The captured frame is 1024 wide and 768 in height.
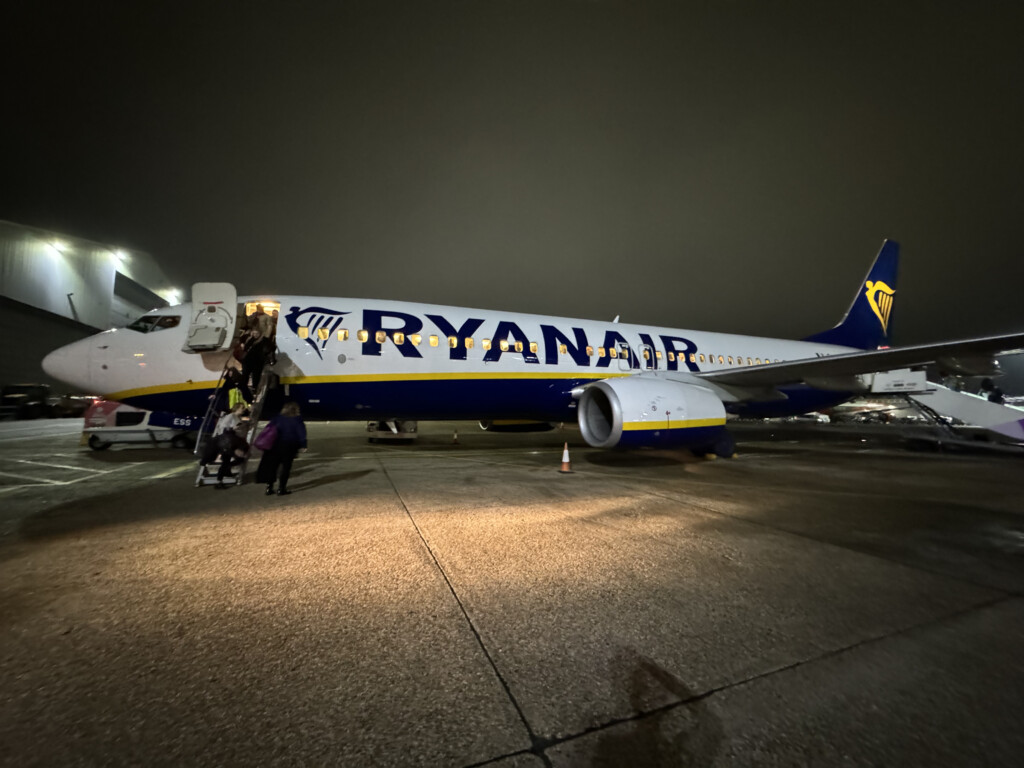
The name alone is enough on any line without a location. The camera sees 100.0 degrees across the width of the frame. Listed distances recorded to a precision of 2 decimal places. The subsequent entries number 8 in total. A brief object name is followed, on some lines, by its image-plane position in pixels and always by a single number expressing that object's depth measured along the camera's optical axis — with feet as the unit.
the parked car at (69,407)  86.43
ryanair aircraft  24.86
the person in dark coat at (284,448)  18.29
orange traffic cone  24.79
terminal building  87.71
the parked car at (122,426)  33.76
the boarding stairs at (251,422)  20.07
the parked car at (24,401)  77.30
